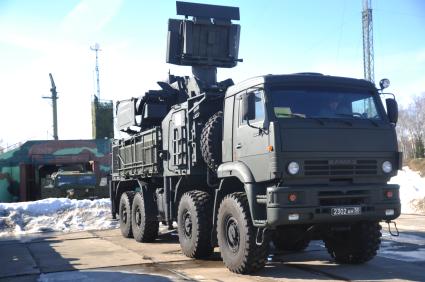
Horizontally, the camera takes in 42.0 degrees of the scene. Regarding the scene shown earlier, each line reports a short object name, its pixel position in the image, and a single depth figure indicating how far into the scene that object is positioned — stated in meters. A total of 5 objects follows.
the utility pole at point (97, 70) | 56.37
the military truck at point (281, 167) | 7.67
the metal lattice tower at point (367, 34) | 38.47
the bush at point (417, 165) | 30.89
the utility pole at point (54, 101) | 56.22
